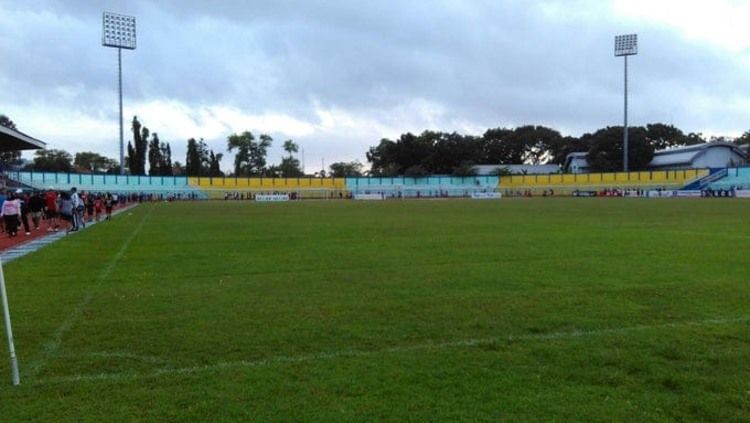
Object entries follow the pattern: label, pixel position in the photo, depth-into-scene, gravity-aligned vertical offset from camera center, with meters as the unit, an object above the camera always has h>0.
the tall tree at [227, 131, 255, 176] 144.50 +9.61
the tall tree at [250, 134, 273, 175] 145.50 +7.74
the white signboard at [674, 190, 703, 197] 82.81 -1.57
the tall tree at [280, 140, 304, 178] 147.25 +5.62
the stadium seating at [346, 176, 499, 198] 112.56 -0.05
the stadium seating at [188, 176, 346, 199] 101.62 +0.25
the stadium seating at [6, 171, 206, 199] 83.12 +1.02
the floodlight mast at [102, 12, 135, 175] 76.89 +19.73
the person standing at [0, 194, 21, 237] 20.56 -0.77
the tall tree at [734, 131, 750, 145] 133.88 +9.21
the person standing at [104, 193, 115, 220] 33.30 -1.06
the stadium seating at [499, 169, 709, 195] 94.94 +0.35
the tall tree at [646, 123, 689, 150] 128.88 +9.81
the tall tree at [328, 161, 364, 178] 150.84 +4.41
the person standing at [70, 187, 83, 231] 24.27 -0.71
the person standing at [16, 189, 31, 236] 22.73 -0.82
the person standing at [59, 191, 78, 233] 23.42 -0.71
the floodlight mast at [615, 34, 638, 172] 89.81 +19.99
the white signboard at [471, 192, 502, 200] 99.06 -1.73
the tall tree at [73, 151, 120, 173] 134.25 +5.97
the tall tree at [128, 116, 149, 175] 104.44 +6.51
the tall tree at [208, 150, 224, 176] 130.41 +4.79
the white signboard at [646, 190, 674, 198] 82.19 -1.65
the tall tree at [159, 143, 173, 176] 114.19 +5.49
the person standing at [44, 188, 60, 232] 25.62 -0.69
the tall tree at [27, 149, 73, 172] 118.59 +6.02
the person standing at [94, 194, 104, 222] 35.28 -0.95
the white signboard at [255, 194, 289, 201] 84.62 -1.45
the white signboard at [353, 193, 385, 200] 94.51 -1.67
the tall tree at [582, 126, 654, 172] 114.69 +6.01
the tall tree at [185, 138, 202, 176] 119.25 +5.58
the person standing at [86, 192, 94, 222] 36.50 -1.01
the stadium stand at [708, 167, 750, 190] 87.38 +0.16
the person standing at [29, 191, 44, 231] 23.72 -0.51
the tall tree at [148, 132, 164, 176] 110.94 +5.98
